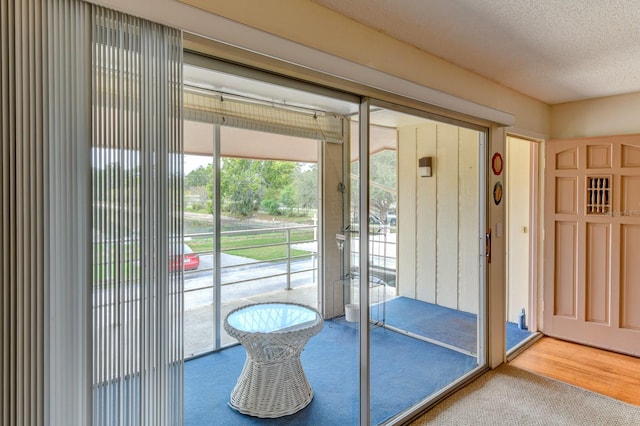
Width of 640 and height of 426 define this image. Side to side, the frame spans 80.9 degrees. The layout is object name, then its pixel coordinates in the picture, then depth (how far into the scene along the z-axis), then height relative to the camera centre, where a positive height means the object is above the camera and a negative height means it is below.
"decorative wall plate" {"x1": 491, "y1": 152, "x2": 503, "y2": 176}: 3.08 +0.38
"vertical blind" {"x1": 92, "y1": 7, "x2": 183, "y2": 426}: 1.20 -0.04
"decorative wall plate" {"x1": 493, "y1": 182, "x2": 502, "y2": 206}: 3.10 +0.13
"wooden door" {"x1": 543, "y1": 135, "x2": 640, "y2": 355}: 3.38 -0.32
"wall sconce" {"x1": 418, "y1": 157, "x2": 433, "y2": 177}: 3.77 +0.43
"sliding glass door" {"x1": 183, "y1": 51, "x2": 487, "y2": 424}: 2.41 -0.28
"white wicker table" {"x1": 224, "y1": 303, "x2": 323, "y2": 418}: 2.41 -1.06
